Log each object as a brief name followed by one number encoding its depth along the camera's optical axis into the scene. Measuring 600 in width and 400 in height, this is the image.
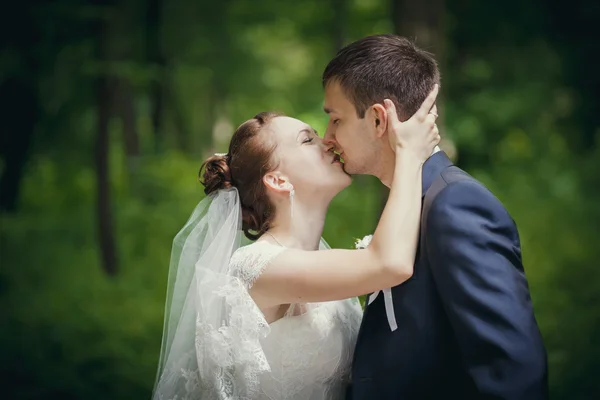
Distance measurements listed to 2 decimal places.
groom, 2.25
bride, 2.84
